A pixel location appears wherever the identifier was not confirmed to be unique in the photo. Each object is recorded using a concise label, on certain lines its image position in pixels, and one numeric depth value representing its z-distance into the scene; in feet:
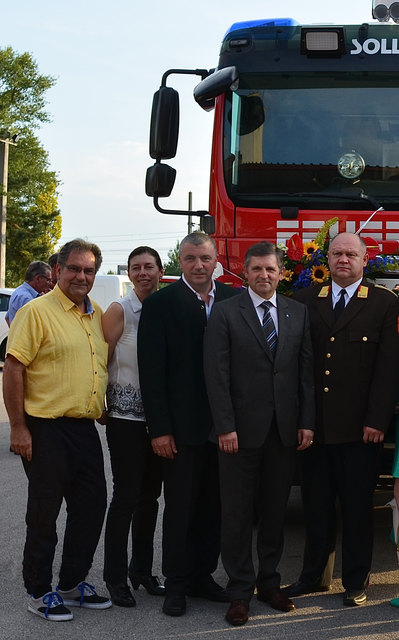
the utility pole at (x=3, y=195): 108.99
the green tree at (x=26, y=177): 131.75
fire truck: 23.35
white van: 74.90
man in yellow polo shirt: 16.08
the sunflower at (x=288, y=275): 19.25
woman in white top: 16.83
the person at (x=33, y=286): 30.01
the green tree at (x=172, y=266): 207.46
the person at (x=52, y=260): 21.75
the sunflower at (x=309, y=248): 19.36
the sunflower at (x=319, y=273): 18.60
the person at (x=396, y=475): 16.43
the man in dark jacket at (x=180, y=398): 16.40
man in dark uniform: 16.49
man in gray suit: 16.11
